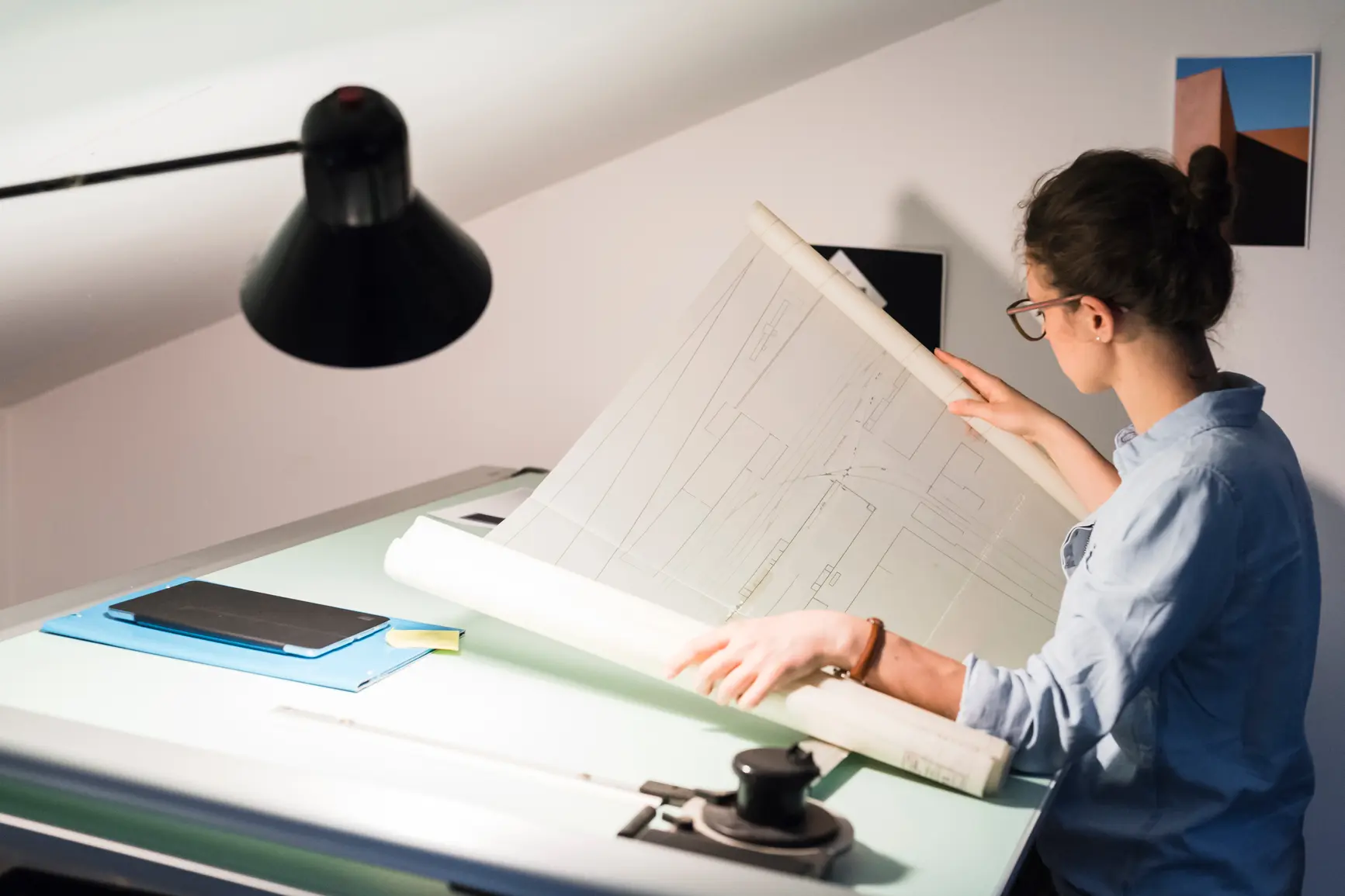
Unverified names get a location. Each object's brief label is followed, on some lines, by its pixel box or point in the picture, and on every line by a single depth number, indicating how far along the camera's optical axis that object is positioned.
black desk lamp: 0.70
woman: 1.08
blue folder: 1.22
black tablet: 1.28
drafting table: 0.88
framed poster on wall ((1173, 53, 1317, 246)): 1.89
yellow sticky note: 1.31
